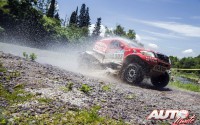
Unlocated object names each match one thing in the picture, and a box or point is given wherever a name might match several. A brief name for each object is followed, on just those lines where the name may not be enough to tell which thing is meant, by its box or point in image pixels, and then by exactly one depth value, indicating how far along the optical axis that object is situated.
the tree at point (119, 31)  80.31
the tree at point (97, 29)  93.69
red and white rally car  10.51
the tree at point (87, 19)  97.75
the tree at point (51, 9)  72.34
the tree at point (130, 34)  81.25
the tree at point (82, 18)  97.38
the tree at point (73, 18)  98.12
